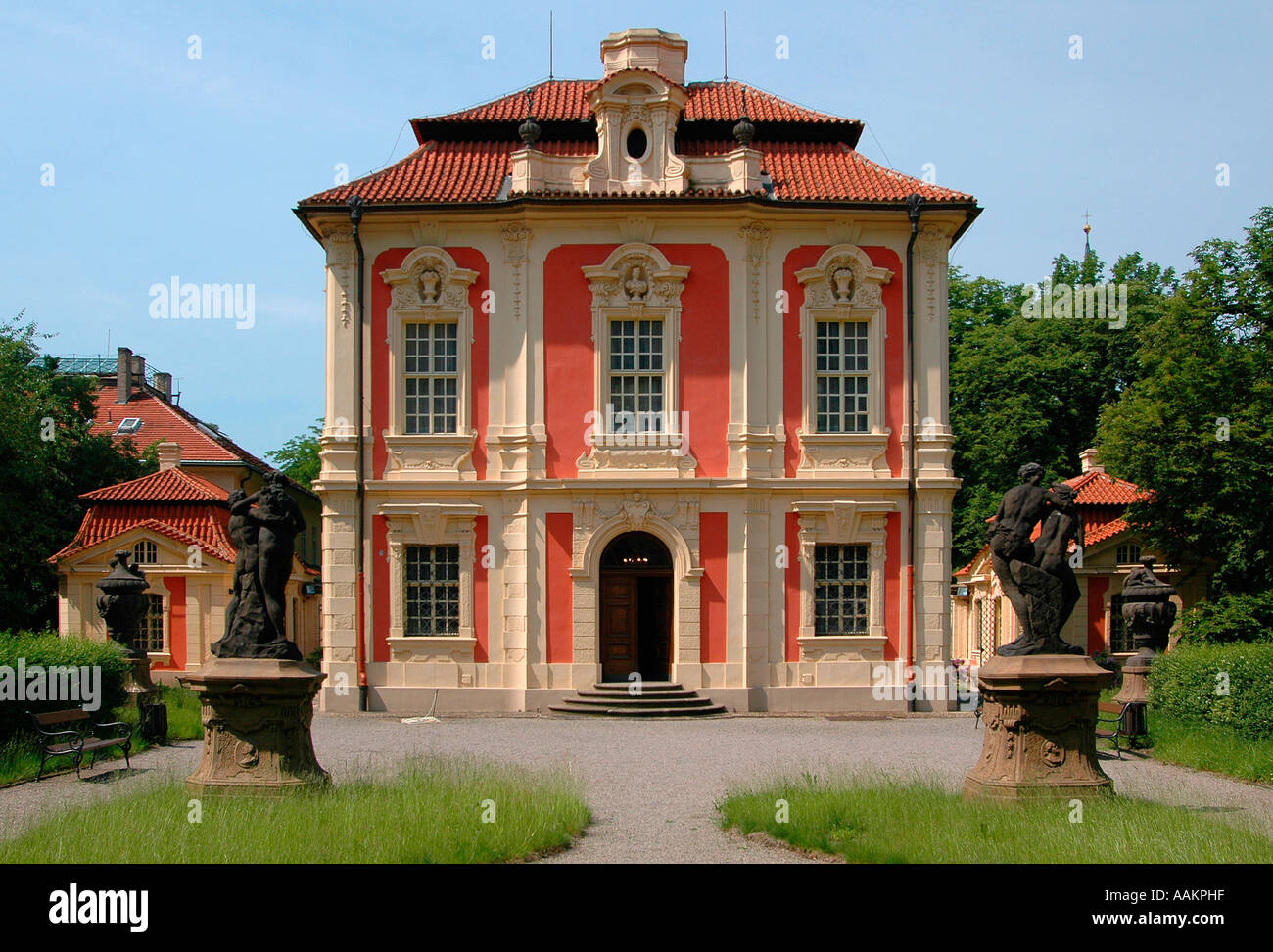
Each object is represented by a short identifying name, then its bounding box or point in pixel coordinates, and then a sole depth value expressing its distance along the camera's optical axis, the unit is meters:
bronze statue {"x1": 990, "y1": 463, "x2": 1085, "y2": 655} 11.02
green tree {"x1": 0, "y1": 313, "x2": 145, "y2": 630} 26.38
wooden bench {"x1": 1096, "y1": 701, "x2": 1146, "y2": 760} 16.05
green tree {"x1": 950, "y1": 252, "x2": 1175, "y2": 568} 33.78
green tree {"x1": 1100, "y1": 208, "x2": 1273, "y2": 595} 23.17
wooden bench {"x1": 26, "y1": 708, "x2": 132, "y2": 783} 13.53
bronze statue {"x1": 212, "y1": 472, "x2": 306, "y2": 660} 11.20
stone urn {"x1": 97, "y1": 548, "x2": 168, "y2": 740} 17.48
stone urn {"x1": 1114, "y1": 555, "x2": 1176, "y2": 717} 18.59
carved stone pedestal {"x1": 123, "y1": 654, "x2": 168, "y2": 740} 16.34
